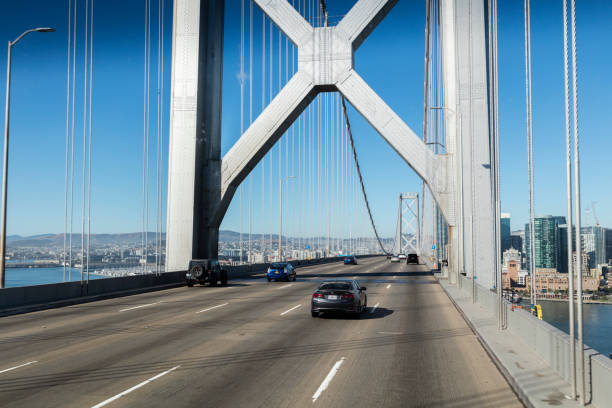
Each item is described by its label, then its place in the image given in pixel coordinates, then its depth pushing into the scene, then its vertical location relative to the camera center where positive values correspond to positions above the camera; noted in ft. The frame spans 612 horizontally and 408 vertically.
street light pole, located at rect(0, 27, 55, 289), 60.56 +9.19
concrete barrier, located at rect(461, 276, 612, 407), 21.35 -6.32
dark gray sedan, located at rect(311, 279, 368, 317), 56.03 -7.04
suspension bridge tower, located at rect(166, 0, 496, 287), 109.19 +27.41
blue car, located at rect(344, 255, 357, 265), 249.96 -12.69
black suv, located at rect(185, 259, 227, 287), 106.63 -7.97
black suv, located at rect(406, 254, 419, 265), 256.52 -12.15
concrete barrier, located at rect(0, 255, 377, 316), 63.52 -8.75
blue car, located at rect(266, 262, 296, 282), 124.57 -9.18
